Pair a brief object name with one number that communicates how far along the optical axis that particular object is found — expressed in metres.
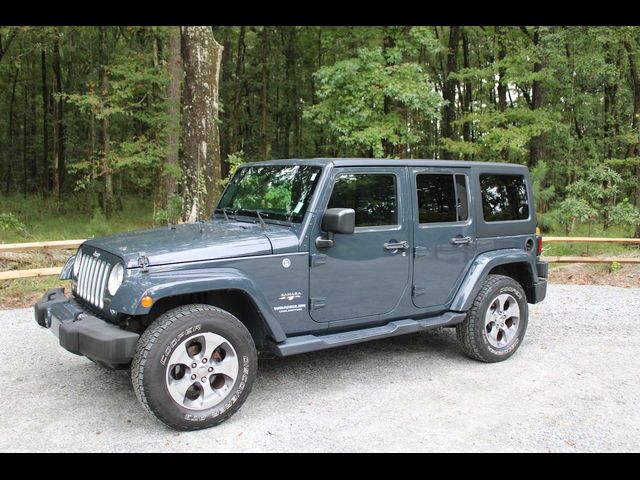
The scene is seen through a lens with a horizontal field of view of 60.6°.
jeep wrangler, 3.80
